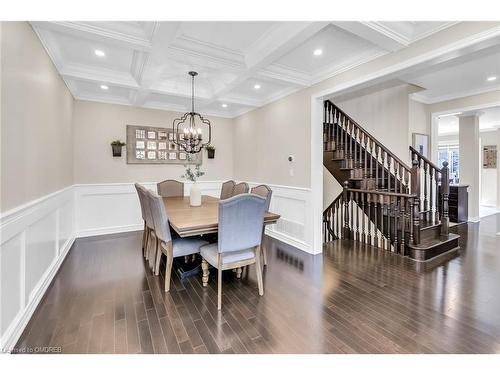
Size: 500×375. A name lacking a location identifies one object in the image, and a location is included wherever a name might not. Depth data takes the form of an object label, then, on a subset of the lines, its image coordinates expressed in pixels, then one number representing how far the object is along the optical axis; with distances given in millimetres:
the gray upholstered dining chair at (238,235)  2246
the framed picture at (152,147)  4953
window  9463
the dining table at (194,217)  2391
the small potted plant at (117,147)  4684
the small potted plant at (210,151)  5693
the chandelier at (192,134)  3596
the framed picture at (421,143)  5280
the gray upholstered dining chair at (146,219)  2994
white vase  3565
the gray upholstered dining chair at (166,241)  2539
